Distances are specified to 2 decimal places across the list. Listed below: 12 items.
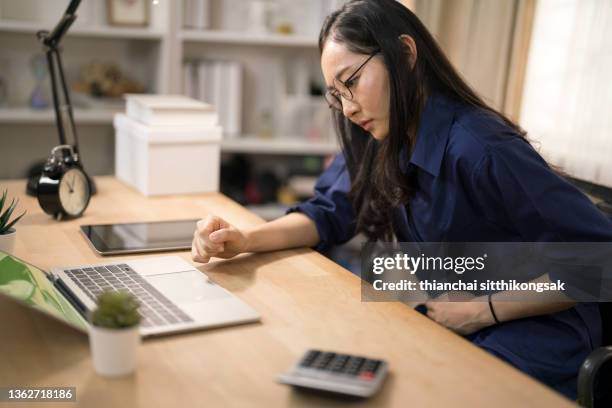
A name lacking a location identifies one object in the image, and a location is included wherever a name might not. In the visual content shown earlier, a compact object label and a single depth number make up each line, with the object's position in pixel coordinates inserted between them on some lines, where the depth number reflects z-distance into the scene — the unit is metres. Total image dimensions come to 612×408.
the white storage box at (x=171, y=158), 1.92
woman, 1.26
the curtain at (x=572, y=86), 2.29
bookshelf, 2.71
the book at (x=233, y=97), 2.90
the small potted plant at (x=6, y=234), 1.29
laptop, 1.01
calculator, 0.82
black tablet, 1.41
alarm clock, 1.58
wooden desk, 0.84
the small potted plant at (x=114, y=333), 0.86
